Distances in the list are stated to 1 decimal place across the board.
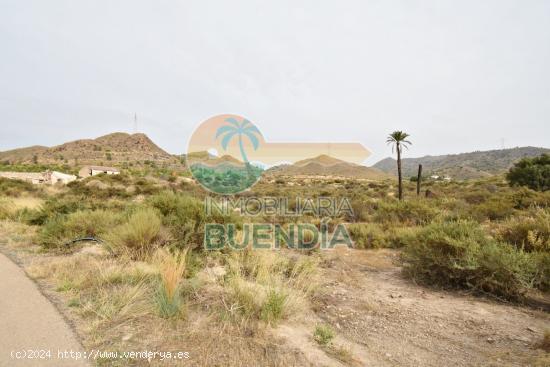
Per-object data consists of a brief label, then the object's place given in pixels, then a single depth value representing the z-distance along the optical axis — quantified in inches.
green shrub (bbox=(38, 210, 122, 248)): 308.1
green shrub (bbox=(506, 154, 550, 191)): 1087.0
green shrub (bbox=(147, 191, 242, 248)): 282.4
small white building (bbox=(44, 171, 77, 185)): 1588.8
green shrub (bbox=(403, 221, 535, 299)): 200.8
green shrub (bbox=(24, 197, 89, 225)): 439.5
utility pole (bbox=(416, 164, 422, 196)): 1116.9
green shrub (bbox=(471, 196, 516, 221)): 495.2
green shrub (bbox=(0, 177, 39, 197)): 921.5
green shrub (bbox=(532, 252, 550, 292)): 204.8
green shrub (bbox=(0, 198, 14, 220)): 497.2
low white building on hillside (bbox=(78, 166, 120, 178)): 2024.5
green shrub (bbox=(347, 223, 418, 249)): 390.3
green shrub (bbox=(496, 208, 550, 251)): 244.8
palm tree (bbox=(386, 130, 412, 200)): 1061.1
